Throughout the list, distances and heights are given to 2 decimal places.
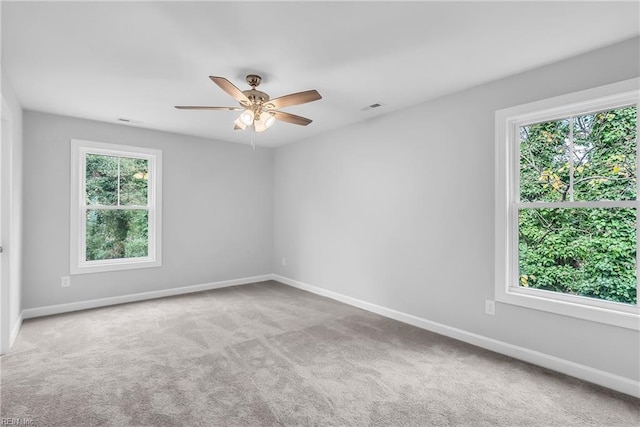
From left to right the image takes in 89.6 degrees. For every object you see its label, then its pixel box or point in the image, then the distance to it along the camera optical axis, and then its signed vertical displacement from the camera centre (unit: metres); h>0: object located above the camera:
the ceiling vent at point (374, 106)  3.58 +1.24
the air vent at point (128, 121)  4.14 +1.23
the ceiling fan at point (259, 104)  2.58 +0.94
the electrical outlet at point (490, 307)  2.94 -0.84
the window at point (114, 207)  4.16 +0.11
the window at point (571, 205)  2.38 +0.09
